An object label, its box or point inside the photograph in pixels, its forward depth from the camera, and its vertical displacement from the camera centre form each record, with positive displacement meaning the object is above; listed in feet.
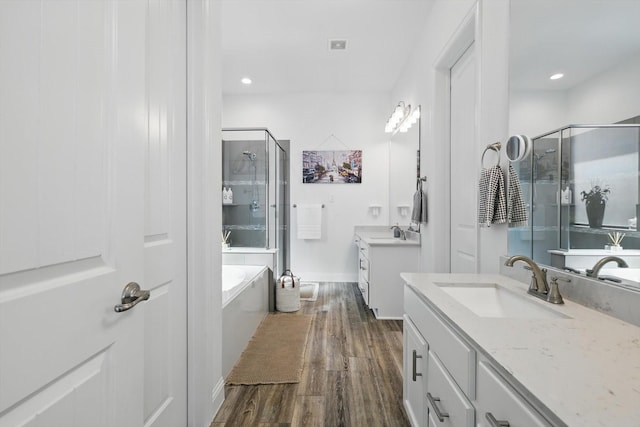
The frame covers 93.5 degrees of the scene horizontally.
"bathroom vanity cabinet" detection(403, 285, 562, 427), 2.14 -1.62
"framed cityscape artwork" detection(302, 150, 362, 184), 14.34 +2.11
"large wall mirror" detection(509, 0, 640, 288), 2.97 +1.16
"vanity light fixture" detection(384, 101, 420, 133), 10.16 +3.51
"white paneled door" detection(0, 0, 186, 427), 1.80 -0.01
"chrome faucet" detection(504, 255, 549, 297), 3.73 -0.86
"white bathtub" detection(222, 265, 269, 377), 6.29 -2.44
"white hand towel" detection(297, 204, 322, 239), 14.12 -0.52
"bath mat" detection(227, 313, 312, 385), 6.31 -3.50
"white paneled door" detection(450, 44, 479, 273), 6.53 +1.04
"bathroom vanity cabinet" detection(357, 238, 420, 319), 9.78 -2.04
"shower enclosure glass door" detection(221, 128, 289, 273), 10.71 +0.92
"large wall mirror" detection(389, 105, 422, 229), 10.50 +1.54
